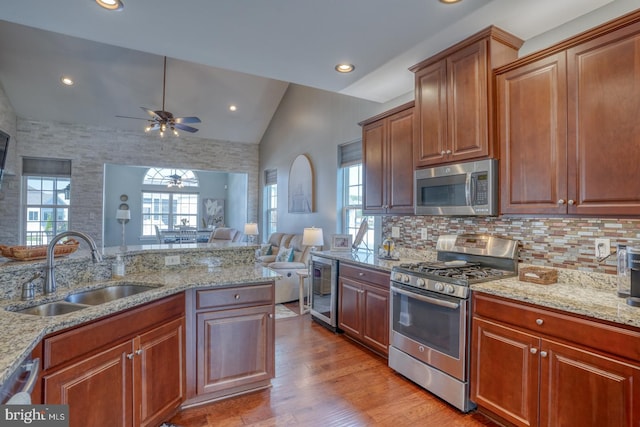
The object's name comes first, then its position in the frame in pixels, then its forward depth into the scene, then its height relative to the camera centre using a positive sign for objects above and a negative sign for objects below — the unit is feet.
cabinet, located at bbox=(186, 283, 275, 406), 7.35 -2.85
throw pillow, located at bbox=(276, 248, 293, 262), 18.91 -2.11
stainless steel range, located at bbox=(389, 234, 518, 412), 7.27 -2.19
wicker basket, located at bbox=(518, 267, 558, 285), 7.11 -1.19
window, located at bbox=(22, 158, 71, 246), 22.54 +1.47
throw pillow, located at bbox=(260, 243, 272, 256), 22.35 -2.11
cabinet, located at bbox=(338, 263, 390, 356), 9.70 -2.75
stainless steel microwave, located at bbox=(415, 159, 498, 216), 7.73 +0.81
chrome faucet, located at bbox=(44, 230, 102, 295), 6.08 -0.93
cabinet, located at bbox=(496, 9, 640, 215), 5.79 +1.90
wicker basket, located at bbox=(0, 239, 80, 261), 6.39 -0.68
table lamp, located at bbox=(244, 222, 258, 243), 22.37 -0.73
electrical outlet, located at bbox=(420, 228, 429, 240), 11.10 -0.44
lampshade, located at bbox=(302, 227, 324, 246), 14.37 -0.76
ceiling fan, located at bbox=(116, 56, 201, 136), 16.64 +5.09
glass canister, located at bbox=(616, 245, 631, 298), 5.96 -0.97
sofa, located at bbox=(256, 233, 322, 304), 16.26 -2.31
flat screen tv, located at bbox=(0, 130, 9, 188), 18.29 +3.97
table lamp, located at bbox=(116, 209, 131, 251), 15.24 +0.27
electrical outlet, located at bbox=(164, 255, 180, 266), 8.66 -1.09
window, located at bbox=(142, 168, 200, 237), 36.27 +1.85
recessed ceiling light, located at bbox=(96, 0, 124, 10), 6.74 +4.46
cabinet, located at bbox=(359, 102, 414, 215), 10.36 +1.99
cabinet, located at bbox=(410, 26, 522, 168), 7.77 +3.16
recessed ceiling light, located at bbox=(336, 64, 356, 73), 9.59 +4.52
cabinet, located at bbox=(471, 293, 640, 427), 5.08 -2.57
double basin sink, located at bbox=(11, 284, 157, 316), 5.79 -1.60
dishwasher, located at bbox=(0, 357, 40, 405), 3.15 -1.80
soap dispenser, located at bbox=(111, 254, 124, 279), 7.51 -1.14
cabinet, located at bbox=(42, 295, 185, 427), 4.75 -2.49
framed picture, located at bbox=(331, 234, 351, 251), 13.41 -0.91
